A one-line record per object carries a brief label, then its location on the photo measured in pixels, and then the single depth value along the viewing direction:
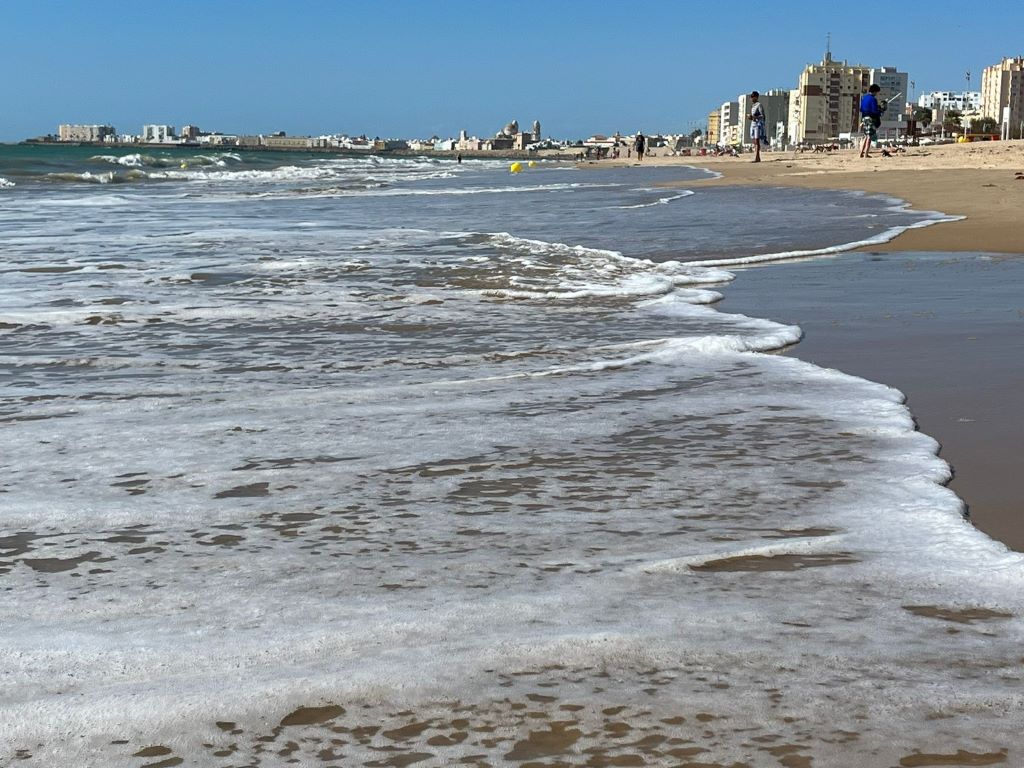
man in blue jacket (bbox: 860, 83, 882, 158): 22.55
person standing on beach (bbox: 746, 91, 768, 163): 30.92
